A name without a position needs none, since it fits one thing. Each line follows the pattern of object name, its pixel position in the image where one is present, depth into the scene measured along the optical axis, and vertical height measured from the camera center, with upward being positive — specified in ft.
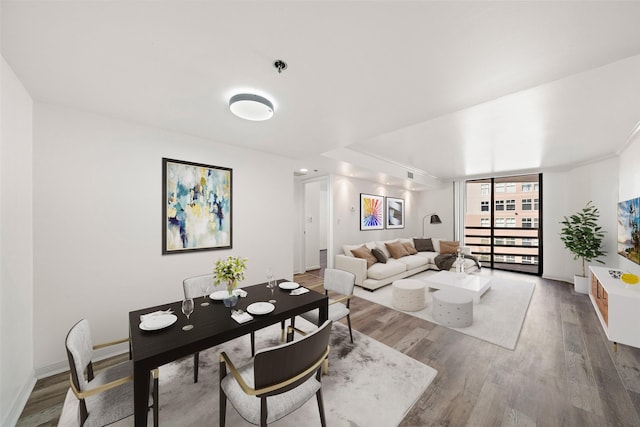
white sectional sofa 14.67 -3.71
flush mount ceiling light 6.33 +2.97
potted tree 14.24 -1.62
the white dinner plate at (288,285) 7.73 -2.47
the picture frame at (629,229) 9.56 -0.72
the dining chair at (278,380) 3.83 -3.00
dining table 4.06 -2.59
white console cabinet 7.86 -3.50
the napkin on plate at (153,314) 5.47 -2.53
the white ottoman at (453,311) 9.88 -4.24
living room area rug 9.33 -4.89
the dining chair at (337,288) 7.73 -2.95
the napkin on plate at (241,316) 5.49 -2.55
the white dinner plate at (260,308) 5.82 -2.48
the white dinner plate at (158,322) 4.98 -2.49
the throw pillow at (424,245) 21.53 -3.01
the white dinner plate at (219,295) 6.70 -2.45
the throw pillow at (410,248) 19.81 -3.06
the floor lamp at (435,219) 22.54 -0.59
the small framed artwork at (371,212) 19.39 +0.08
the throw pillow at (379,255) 16.44 -3.02
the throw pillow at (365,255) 15.66 -2.87
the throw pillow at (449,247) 19.66 -2.93
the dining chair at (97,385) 3.89 -3.35
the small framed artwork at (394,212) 22.02 +0.09
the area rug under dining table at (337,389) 5.40 -4.81
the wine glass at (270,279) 7.61 -2.22
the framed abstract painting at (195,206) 8.88 +0.25
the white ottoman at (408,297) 11.49 -4.22
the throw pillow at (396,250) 18.24 -2.95
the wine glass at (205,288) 8.05 -2.64
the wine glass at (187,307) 5.32 -2.20
